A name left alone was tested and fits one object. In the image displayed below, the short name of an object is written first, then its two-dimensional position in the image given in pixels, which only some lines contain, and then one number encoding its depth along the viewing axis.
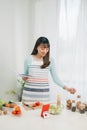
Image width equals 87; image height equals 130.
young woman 2.21
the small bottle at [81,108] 1.81
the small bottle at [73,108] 1.83
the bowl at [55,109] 1.77
